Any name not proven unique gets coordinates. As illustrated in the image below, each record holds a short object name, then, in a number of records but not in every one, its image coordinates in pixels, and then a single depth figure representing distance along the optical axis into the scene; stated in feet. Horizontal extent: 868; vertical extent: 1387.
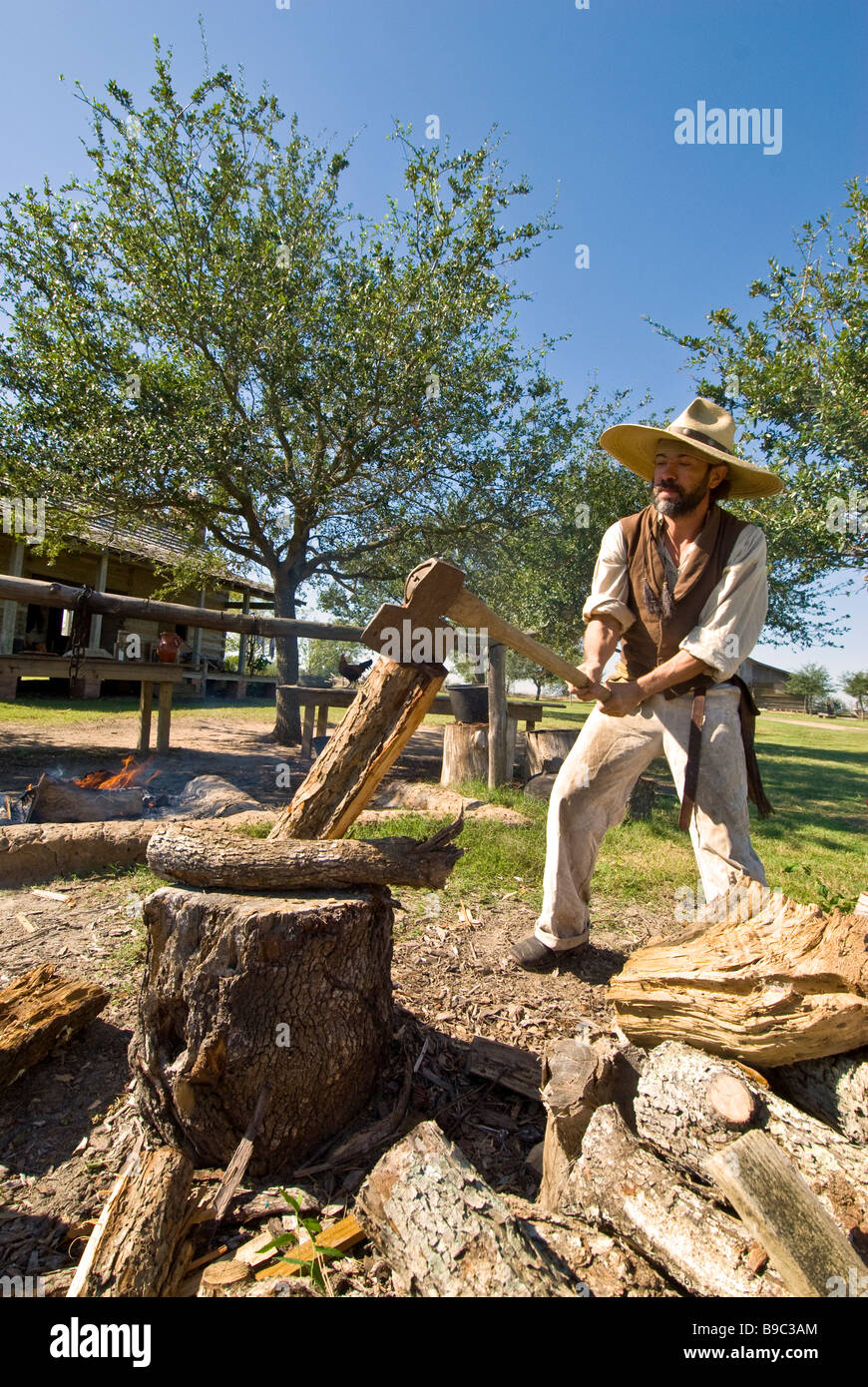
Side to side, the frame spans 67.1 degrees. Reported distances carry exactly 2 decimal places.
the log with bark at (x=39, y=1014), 7.54
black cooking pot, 28.66
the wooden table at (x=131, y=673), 23.32
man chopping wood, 9.50
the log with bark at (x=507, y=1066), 7.77
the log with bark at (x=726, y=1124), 5.08
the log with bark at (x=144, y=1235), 4.90
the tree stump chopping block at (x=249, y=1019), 6.48
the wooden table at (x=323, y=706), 27.11
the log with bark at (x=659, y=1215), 4.64
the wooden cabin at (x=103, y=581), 42.91
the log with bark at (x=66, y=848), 14.10
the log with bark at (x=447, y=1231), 4.62
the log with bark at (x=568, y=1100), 6.19
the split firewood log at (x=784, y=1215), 4.39
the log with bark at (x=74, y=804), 17.20
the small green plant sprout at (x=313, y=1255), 5.17
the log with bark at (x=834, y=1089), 5.60
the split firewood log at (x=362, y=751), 8.07
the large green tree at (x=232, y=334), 27.14
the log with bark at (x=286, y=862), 6.93
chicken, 30.04
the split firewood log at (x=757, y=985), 5.56
